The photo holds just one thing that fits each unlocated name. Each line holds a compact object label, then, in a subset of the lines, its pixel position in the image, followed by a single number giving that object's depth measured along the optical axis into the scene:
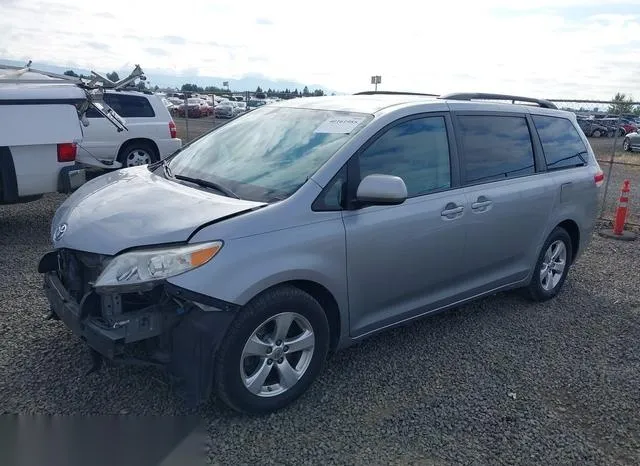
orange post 8.34
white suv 10.70
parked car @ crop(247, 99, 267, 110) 16.17
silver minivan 3.00
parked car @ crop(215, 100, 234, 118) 29.58
